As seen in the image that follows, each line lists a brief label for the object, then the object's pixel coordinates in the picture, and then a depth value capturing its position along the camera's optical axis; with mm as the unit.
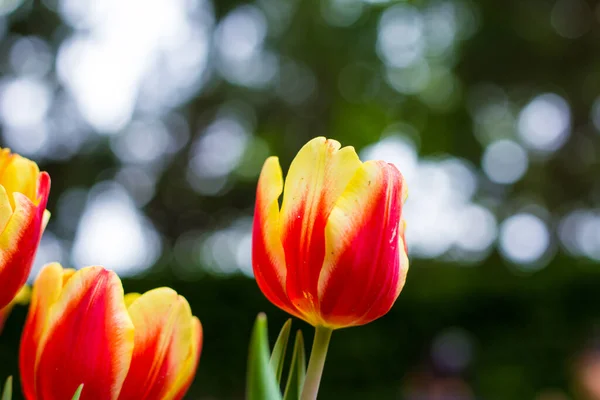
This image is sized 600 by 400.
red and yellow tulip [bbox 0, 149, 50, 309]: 628
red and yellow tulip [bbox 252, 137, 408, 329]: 644
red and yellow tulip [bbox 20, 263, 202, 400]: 632
